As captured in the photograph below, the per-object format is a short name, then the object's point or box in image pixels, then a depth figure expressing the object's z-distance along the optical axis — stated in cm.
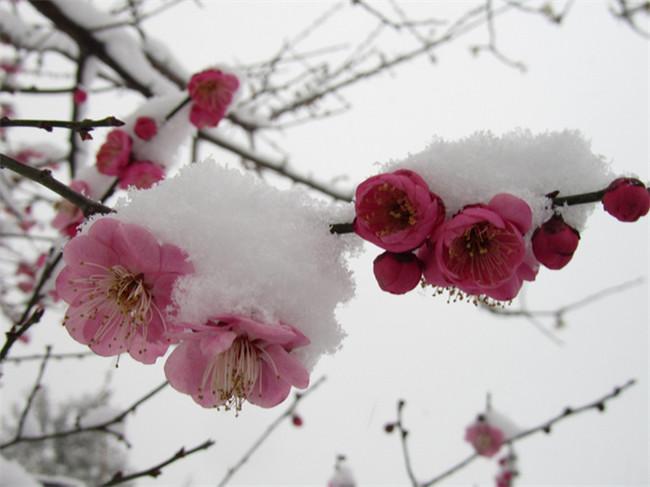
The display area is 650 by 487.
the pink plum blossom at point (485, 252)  16
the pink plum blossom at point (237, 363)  15
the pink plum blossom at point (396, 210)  16
